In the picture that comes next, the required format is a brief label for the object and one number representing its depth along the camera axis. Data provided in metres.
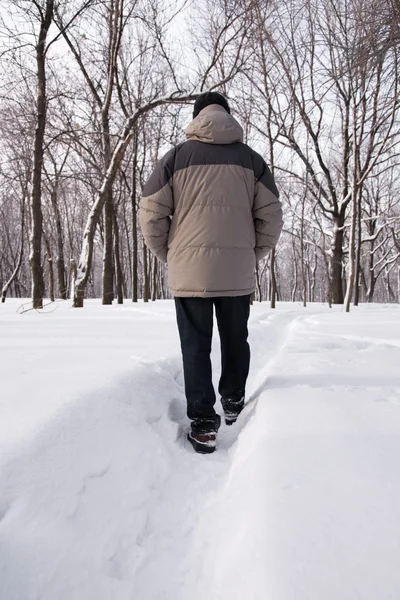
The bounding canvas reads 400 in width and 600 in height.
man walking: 2.02
